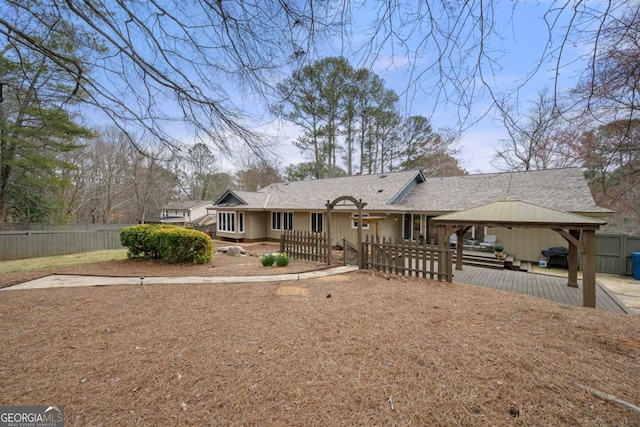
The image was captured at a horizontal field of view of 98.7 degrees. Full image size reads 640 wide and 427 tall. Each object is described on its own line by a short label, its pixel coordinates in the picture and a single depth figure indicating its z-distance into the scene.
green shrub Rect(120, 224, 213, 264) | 9.31
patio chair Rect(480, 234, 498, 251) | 12.33
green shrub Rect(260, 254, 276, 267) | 8.99
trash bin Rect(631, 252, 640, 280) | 9.79
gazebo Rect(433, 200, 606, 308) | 6.01
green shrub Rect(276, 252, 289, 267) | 8.92
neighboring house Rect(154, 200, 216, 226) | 31.86
